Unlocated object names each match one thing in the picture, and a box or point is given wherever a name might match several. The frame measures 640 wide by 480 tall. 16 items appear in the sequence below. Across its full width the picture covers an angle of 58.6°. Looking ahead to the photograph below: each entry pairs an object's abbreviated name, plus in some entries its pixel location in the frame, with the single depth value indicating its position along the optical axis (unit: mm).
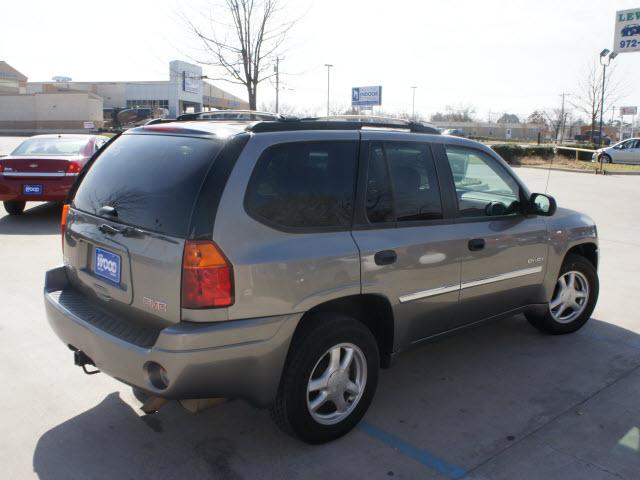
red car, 9539
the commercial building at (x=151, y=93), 67500
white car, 28641
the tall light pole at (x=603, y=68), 33375
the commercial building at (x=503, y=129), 86250
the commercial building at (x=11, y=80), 72250
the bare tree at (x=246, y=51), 15359
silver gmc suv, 2721
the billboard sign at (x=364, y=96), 44688
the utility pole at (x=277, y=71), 16478
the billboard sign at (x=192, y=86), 63094
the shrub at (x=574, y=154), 31669
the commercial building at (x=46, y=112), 57250
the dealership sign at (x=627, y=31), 21309
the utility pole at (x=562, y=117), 65056
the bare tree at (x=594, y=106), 37000
